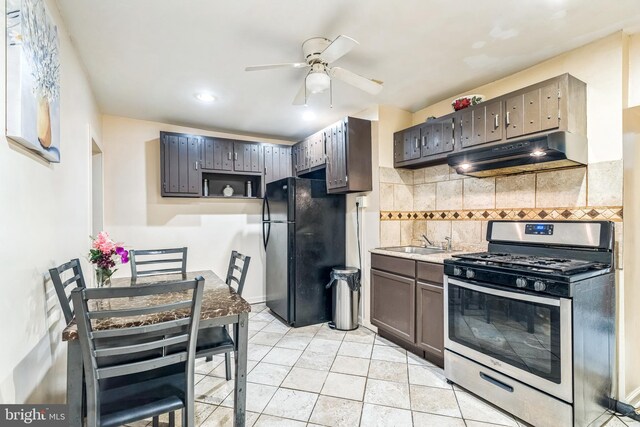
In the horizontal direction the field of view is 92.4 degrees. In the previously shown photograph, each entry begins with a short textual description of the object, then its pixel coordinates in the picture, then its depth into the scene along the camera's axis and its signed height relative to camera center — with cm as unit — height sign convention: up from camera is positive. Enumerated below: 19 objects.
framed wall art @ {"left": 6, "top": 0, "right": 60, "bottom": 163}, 111 +57
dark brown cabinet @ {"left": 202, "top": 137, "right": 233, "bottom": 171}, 380 +74
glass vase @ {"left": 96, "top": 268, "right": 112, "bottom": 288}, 177 -36
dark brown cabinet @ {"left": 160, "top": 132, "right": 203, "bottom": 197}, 359 +58
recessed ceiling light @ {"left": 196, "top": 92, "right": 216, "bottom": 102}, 293 +113
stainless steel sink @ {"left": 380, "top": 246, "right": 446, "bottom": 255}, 311 -40
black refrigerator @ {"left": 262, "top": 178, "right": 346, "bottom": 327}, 339 -39
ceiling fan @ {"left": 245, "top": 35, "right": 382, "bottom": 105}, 191 +92
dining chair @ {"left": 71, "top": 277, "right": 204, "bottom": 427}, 114 -62
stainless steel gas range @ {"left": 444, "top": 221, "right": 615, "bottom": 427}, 164 -69
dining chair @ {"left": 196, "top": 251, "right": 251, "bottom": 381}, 175 -76
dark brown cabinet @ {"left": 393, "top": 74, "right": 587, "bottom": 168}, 201 +68
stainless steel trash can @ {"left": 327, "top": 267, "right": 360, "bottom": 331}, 329 -95
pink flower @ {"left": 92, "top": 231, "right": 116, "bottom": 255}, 175 -18
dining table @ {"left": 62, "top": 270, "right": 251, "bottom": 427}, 122 -53
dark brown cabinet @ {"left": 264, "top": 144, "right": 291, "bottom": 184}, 414 +69
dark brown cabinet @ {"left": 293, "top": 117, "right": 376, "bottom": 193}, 316 +60
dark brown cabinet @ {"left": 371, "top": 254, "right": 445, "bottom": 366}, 247 -82
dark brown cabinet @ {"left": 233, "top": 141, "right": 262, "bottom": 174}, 396 +73
